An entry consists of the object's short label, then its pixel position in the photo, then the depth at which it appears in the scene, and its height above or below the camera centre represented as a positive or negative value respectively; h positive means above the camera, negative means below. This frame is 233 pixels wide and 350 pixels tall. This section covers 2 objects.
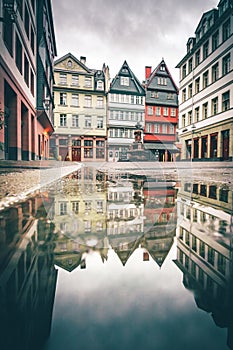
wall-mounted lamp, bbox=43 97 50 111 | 12.09 +3.94
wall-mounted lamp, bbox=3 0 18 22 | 5.63 +4.43
